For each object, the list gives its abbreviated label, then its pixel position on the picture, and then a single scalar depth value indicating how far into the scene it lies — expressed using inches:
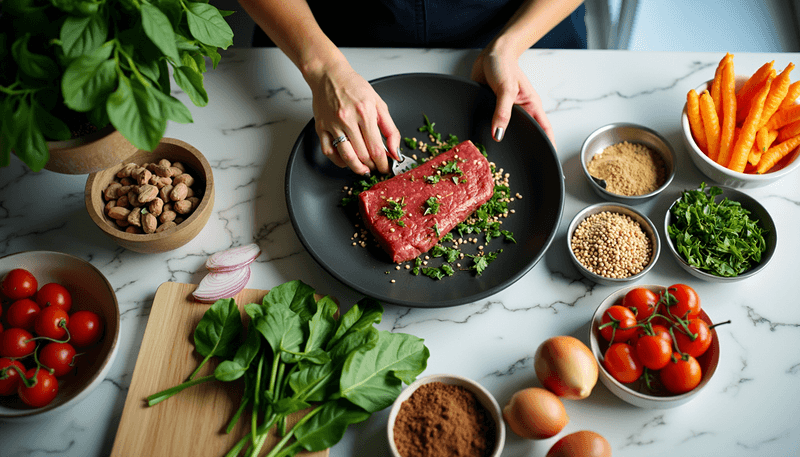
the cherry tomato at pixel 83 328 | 48.3
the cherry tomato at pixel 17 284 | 48.4
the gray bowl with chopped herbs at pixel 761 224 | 50.8
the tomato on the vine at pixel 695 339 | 45.2
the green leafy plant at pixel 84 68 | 30.0
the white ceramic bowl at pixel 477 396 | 42.5
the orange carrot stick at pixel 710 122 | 55.8
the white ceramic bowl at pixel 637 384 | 44.4
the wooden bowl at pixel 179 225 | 50.1
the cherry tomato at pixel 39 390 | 44.8
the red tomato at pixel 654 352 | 44.4
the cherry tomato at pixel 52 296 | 49.1
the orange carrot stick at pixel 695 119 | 56.1
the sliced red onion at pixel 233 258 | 52.7
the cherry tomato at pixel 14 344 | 46.5
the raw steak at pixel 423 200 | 53.0
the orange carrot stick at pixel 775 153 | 54.5
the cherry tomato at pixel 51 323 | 47.3
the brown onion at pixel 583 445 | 41.6
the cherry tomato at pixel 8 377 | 44.7
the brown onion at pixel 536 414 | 42.7
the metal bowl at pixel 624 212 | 51.6
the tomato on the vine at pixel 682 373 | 44.4
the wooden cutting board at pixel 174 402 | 45.6
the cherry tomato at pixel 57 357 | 46.6
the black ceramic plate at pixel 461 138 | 52.2
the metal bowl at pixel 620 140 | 56.7
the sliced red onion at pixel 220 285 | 51.2
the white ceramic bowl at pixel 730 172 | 53.6
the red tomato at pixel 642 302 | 47.5
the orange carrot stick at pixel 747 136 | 54.2
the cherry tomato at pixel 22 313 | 48.3
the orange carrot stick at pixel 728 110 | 55.4
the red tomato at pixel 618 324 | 46.5
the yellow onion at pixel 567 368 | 43.6
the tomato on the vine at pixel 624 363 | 45.5
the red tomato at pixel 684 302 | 46.7
